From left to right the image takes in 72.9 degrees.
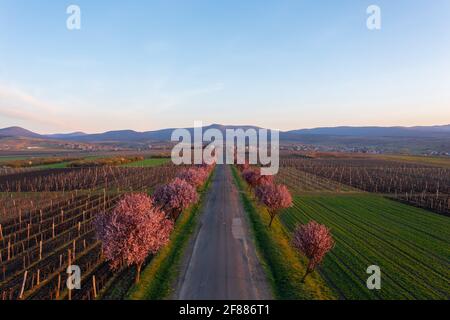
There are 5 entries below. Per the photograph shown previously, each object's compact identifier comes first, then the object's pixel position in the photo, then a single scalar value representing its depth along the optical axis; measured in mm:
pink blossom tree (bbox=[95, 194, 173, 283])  25734
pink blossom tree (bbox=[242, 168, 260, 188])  65562
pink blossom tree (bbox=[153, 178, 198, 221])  45906
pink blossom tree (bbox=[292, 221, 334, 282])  27703
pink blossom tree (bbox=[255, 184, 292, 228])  45062
